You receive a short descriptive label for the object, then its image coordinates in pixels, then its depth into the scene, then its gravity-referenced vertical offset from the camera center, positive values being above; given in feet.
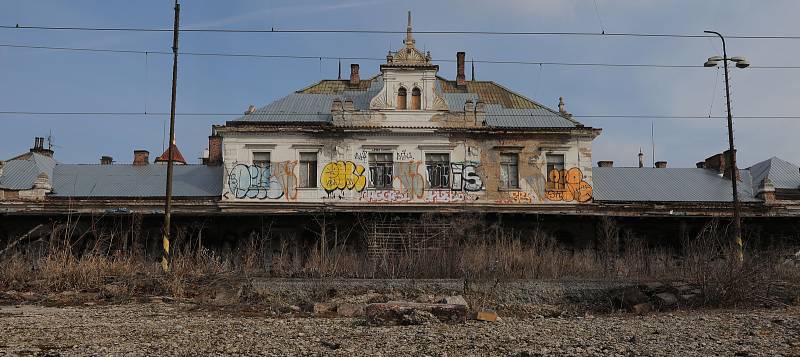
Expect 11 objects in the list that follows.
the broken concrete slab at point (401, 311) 34.91 -4.71
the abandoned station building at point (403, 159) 95.76 +7.86
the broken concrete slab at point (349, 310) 41.09 -5.45
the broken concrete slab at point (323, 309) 41.73 -5.48
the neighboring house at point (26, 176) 102.01 +5.35
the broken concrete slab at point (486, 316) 36.63 -5.05
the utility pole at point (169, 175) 59.73 +3.47
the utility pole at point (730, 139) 68.59 +8.39
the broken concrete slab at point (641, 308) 42.72 -5.35
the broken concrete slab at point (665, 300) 44.03 -4.93
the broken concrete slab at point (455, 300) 41.01 -4.83
